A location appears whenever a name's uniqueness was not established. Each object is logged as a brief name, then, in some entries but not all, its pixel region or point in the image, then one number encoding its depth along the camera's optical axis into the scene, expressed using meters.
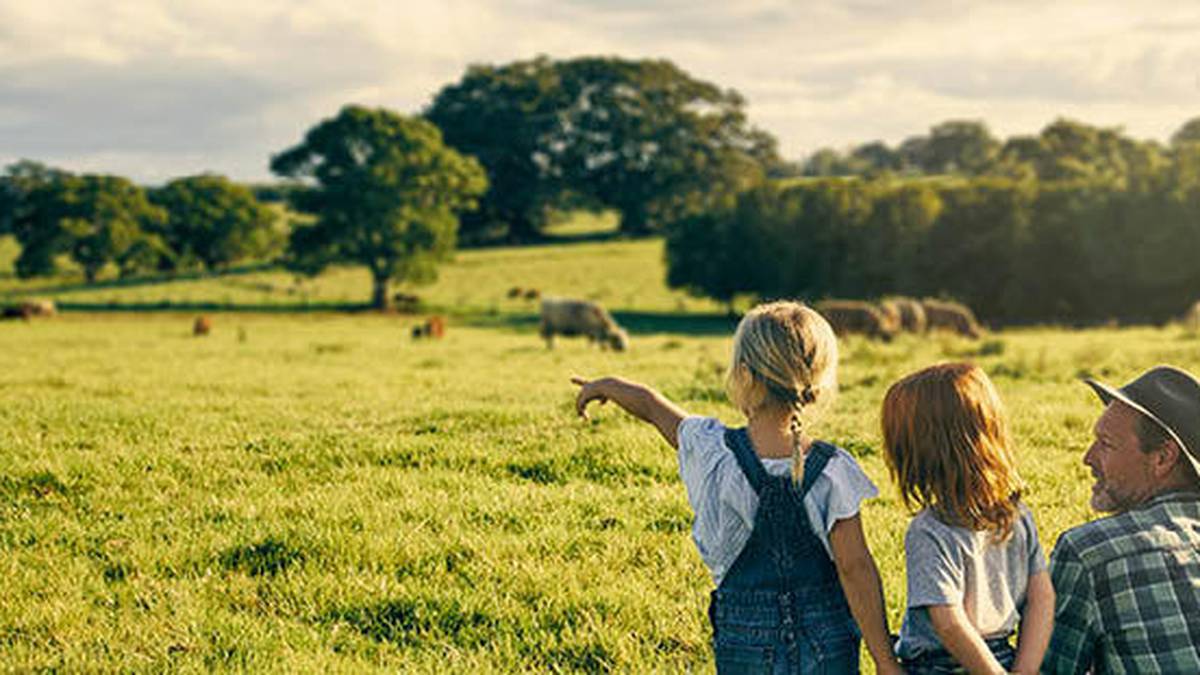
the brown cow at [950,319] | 41.28
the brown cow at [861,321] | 37.28
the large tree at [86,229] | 73.69
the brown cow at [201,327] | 41.50
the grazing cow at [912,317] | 40.22
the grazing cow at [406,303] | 59.52
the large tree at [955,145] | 137.50
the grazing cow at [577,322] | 33.81
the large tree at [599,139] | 94.75
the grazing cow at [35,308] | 49.78
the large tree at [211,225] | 82.06
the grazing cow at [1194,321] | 32.76
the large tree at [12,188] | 110.06
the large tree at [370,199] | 57.50
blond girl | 3.64
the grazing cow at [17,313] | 49.50
